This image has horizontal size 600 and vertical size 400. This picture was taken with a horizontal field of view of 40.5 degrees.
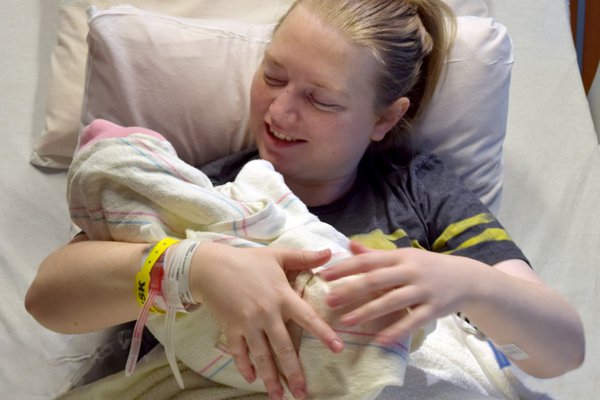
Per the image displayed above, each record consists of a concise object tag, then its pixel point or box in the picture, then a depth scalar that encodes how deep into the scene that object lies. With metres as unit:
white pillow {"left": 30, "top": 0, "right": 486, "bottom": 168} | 1.69
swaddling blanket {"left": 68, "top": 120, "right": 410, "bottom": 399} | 1.05
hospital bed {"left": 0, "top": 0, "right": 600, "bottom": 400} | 1.45
